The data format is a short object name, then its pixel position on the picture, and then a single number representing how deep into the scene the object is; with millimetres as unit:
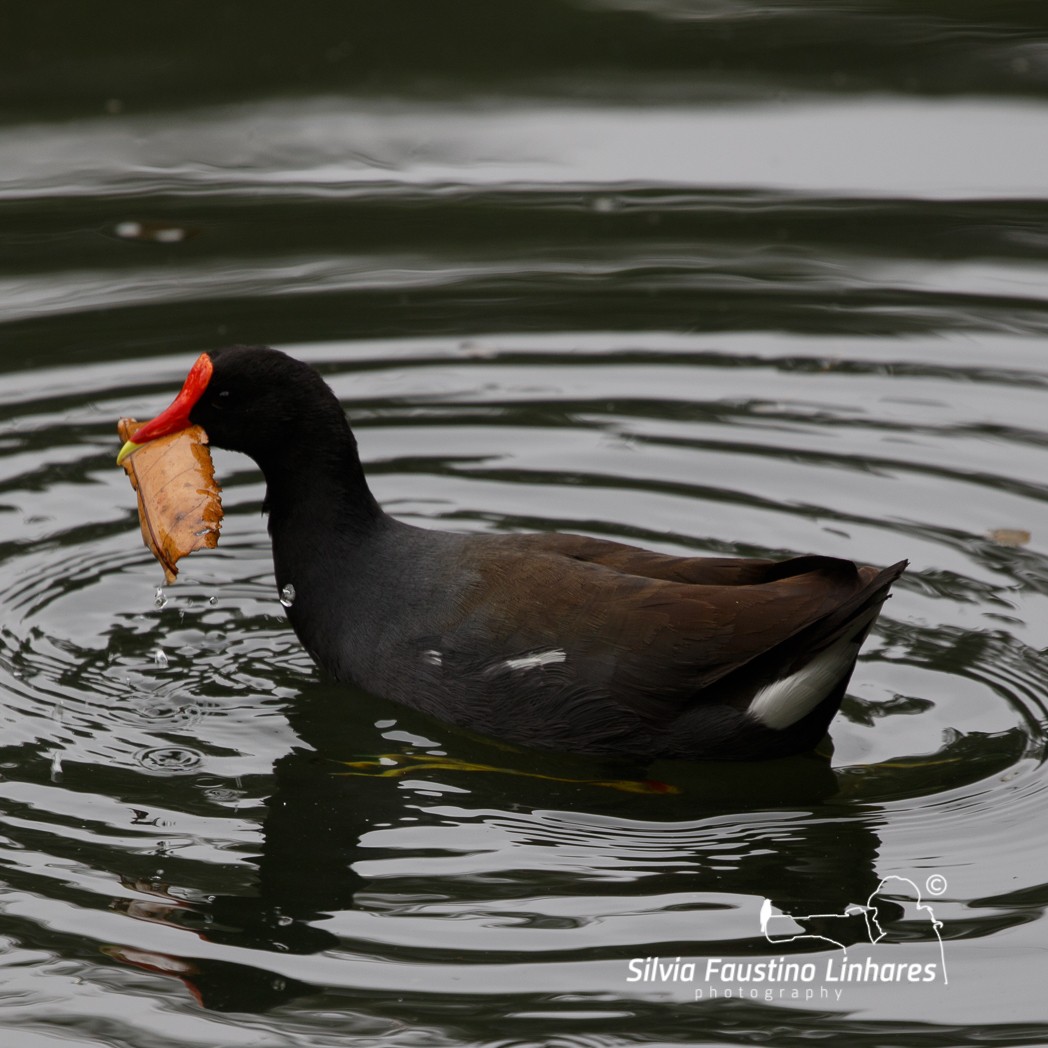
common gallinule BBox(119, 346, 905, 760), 10937
